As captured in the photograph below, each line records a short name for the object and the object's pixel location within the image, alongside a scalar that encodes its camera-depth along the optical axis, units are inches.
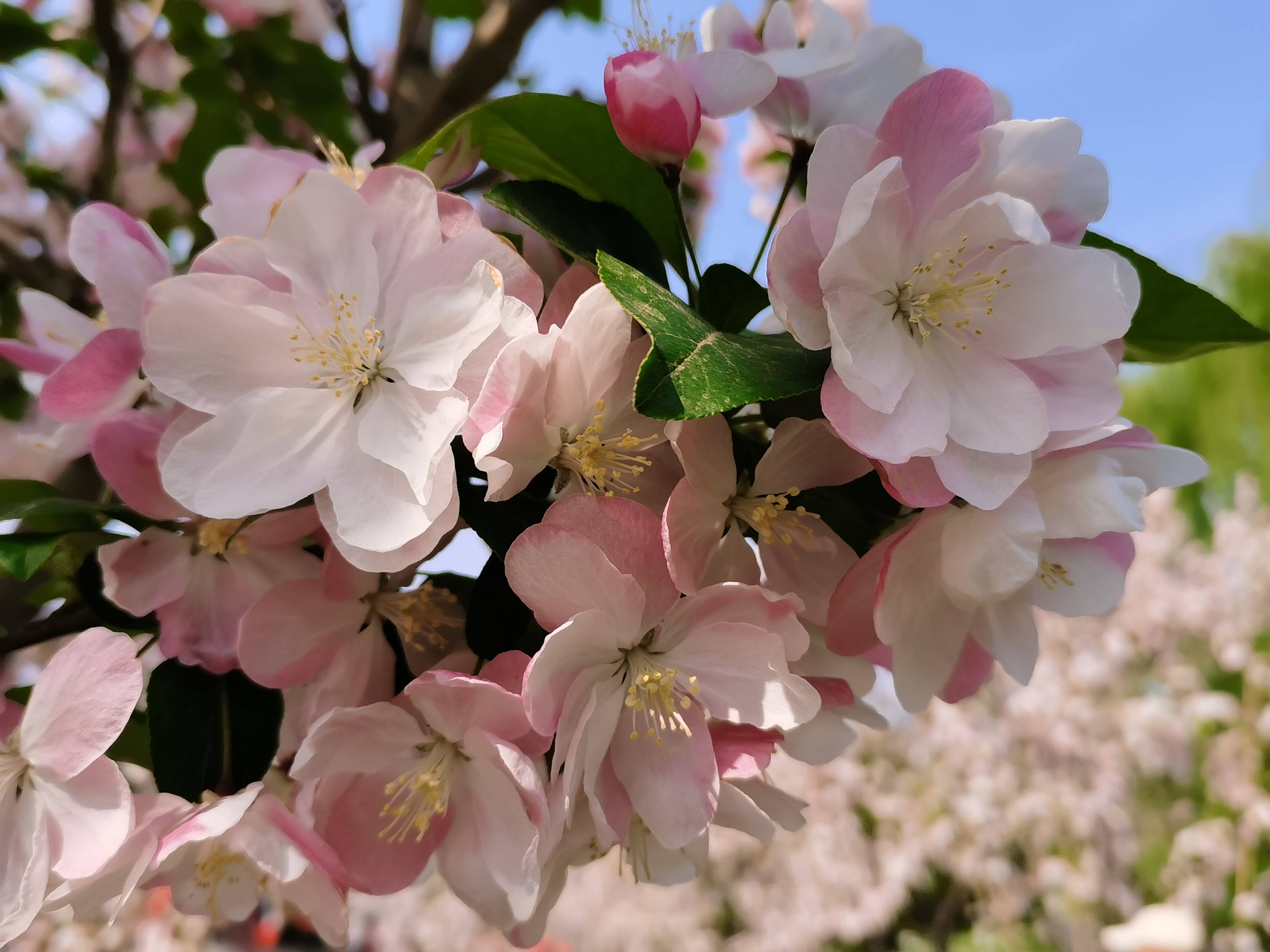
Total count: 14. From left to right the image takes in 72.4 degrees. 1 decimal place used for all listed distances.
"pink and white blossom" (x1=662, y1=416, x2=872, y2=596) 4.3
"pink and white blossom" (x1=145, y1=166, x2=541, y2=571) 4.1
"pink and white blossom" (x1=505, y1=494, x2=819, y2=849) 4.1
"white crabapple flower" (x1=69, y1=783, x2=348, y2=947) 4.4
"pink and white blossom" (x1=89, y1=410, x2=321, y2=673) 4.8
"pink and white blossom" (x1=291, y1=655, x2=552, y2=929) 4.3
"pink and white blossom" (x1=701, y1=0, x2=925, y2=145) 5.3
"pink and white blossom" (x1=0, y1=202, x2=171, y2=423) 4.9
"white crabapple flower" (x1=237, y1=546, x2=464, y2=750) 4.7
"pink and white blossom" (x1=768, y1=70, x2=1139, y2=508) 4.2
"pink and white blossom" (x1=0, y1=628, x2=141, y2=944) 4.4
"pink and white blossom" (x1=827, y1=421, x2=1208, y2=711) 4.4
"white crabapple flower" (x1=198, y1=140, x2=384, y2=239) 5.2
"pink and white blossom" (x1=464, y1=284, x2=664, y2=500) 3.8
